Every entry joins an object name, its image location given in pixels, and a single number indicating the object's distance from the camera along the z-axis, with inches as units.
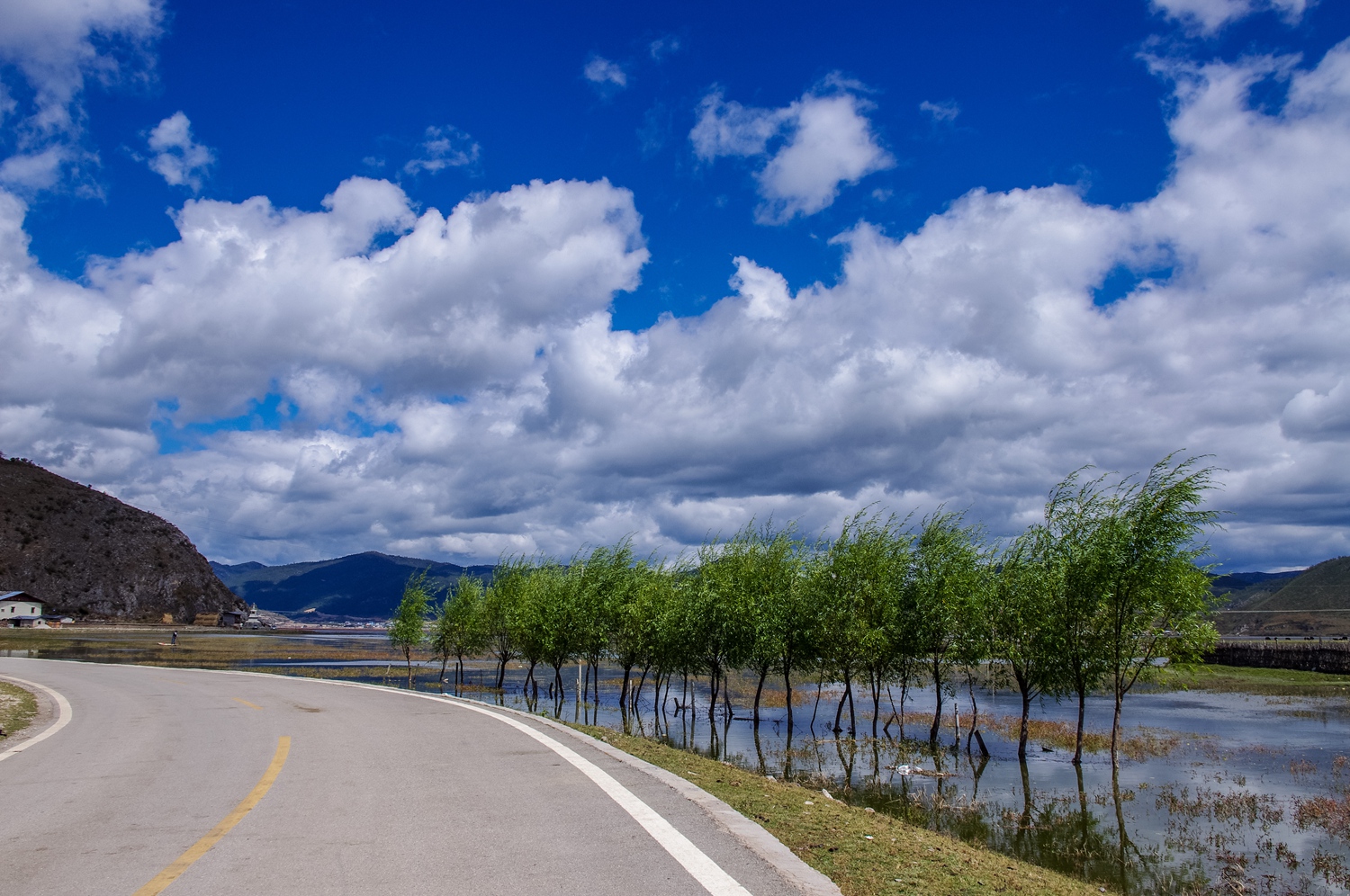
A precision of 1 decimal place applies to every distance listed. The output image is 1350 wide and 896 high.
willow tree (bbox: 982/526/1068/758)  1181.1
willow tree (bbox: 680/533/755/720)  1534.2
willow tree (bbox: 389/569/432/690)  2308.1
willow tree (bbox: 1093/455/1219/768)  1010.7
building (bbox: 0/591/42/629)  4382.4
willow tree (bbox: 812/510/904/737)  1370.6
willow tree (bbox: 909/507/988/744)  1332.4
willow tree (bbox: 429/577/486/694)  2228.1
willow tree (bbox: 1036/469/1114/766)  1102.4
